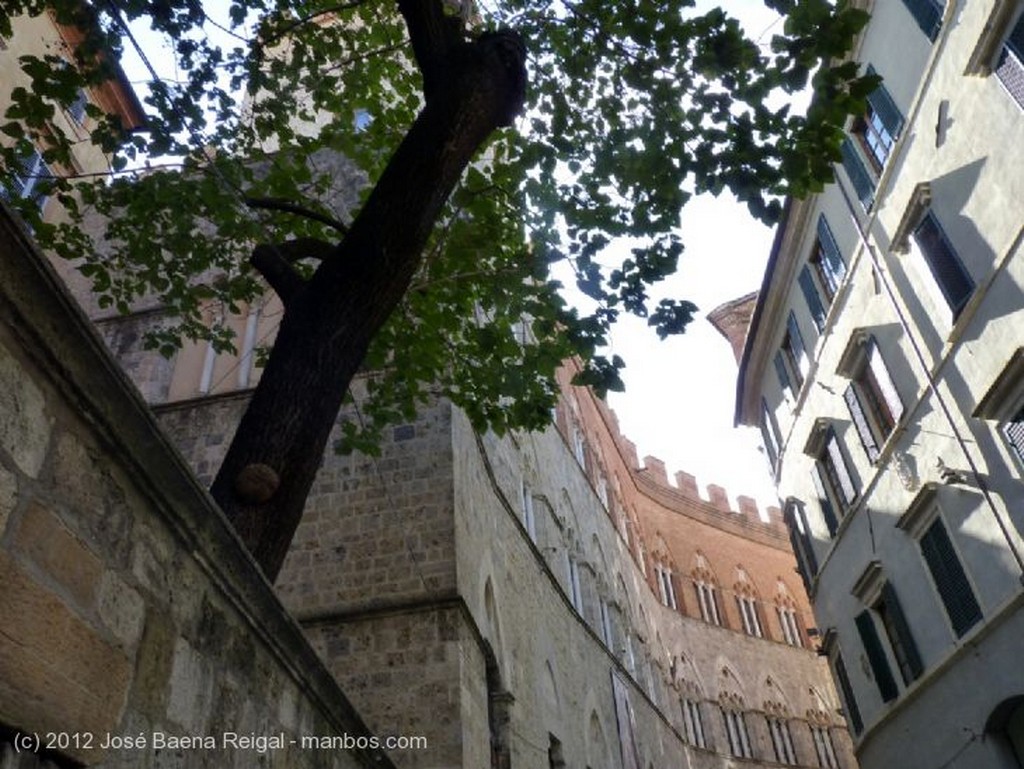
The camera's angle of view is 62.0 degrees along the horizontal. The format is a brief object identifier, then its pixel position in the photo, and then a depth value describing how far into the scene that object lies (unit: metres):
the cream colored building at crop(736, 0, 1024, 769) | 8.91
